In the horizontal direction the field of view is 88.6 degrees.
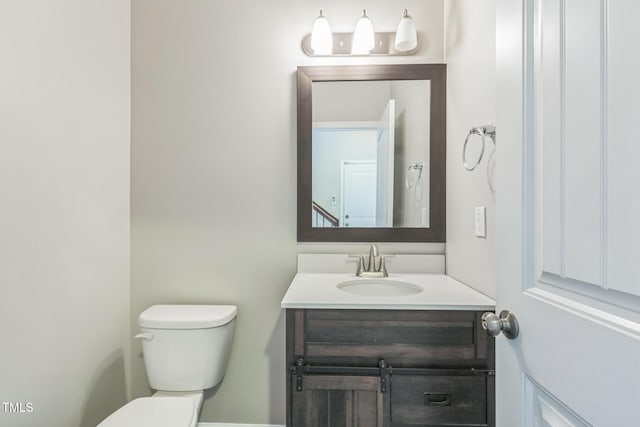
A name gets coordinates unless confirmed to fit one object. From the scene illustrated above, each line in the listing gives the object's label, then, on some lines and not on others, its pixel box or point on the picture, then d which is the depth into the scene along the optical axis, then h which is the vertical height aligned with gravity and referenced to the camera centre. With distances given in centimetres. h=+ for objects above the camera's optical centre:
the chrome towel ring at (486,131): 116 +27
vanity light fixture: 164 +85
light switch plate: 128 -5
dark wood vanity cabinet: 114 -57
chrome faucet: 163 -29
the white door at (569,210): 46 -1
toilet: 149 -66
